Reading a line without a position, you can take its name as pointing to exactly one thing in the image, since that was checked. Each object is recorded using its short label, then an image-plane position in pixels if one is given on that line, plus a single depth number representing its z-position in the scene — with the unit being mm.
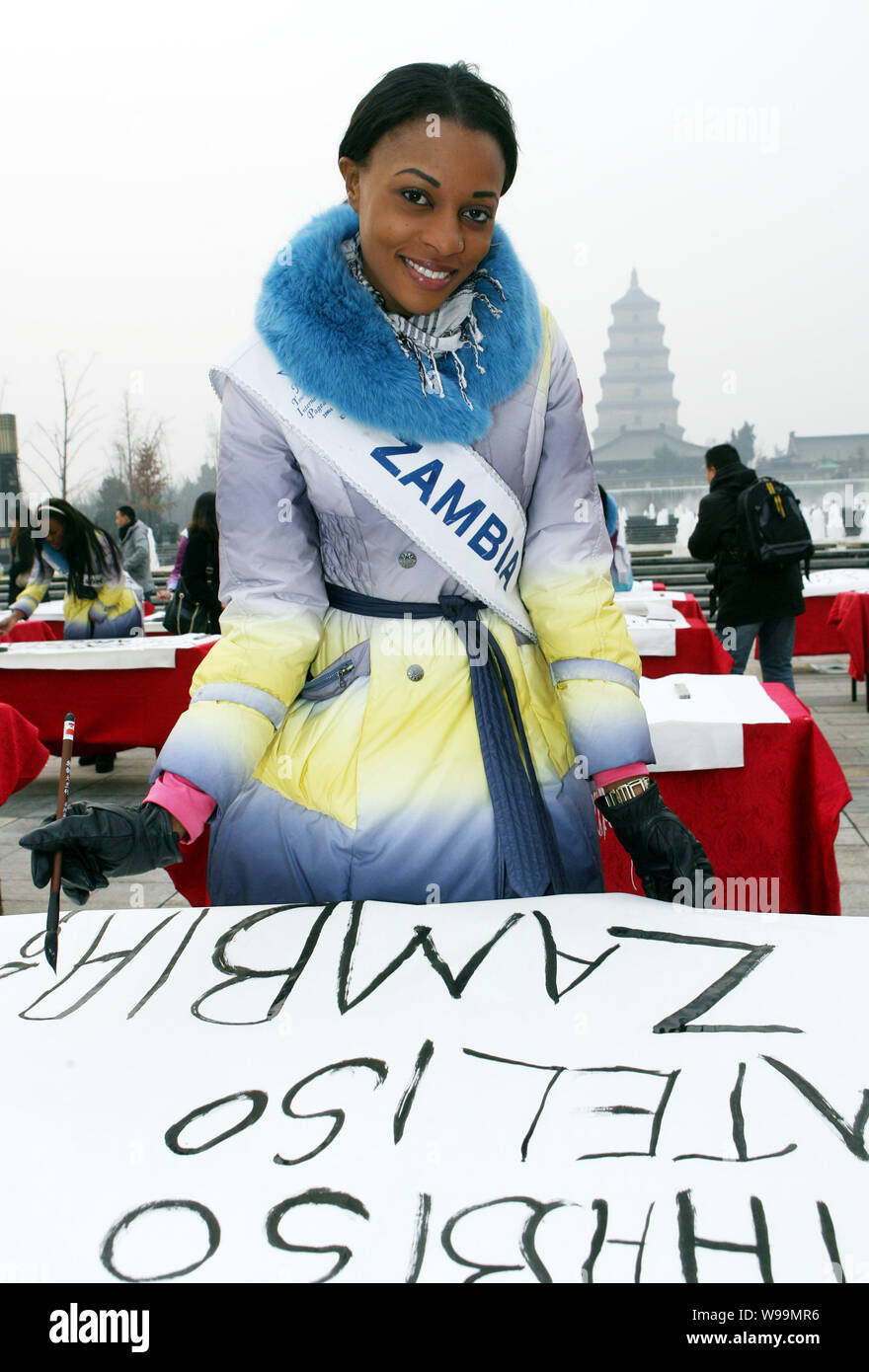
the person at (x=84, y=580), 6680
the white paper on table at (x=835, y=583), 8547
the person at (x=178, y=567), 7518
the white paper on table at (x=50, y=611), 9758
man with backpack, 6109
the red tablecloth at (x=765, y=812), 2664
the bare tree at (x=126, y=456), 24625
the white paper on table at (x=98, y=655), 5699
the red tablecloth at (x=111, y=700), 5793
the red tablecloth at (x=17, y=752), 3713
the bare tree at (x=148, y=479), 28000
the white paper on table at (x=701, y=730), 2621
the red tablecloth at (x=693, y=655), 5324
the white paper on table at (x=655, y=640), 5188
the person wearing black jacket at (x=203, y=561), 7199
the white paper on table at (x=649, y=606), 6160
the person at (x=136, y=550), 10719
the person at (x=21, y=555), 6980
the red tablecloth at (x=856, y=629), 7777
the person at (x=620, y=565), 5760
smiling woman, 1420
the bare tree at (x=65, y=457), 19531
